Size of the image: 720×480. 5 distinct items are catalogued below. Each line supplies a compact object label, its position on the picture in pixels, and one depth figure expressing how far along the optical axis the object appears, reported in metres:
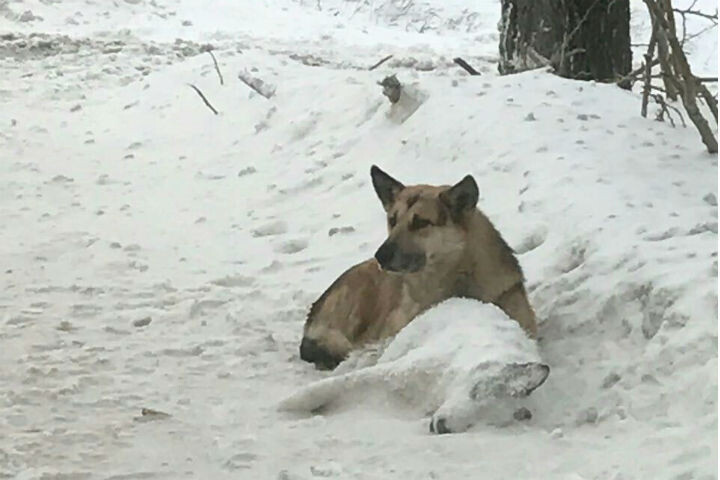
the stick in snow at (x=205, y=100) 19.82
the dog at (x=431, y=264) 8.50
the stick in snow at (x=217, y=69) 21.02
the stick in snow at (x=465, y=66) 17.34
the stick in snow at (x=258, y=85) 19.00
